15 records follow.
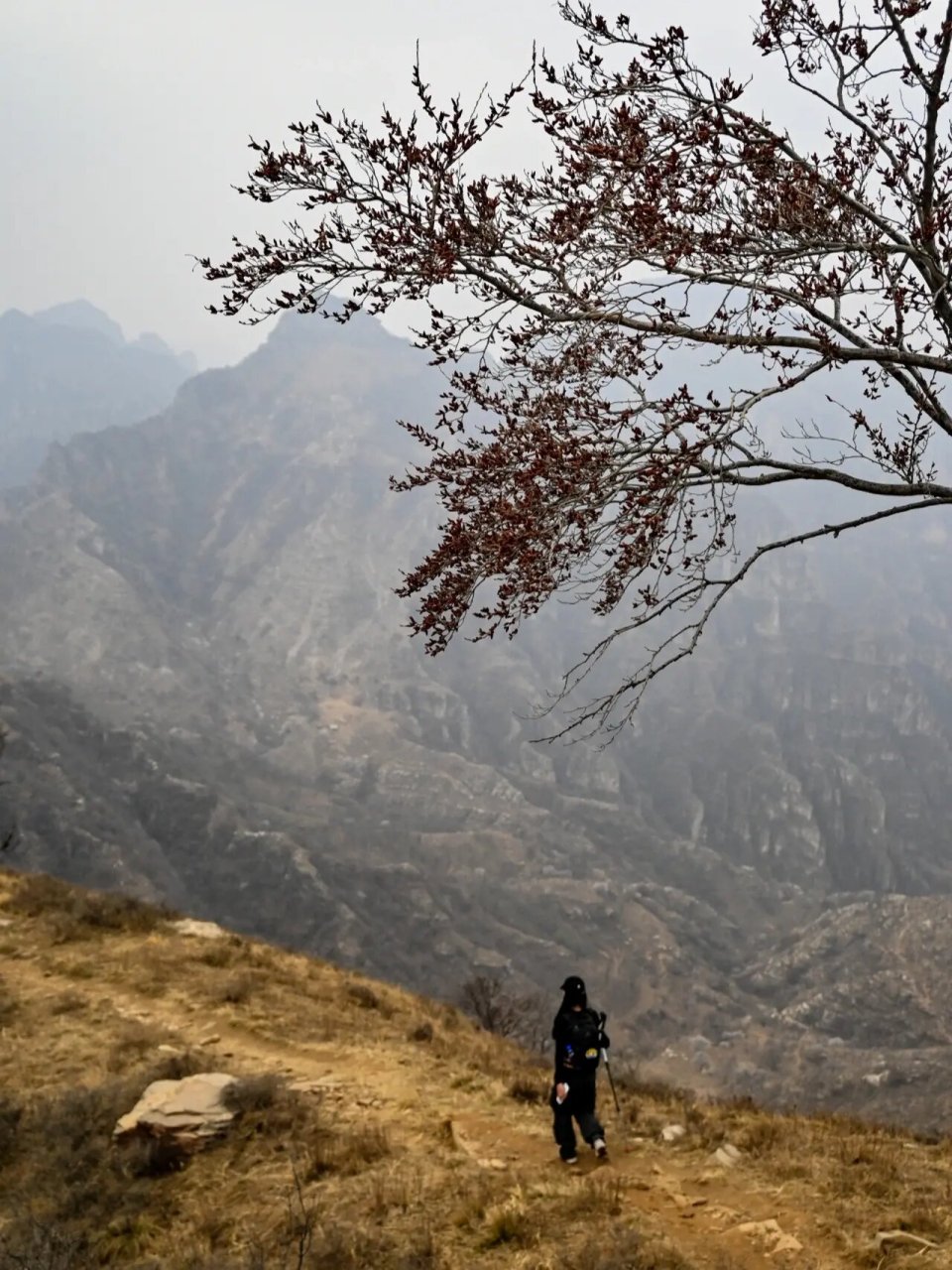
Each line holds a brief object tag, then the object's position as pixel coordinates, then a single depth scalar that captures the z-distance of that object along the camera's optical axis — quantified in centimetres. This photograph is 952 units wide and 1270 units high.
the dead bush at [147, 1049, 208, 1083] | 874
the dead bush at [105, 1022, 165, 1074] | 928
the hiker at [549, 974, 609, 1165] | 712
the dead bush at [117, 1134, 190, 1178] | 689
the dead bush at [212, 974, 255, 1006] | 1174
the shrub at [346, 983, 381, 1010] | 1273
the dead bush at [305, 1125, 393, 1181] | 675
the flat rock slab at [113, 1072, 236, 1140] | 720
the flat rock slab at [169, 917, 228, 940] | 1505
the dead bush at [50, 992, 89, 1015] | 1088
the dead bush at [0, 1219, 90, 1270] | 520
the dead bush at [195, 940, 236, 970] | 1356
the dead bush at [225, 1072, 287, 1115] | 777
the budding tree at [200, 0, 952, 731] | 474
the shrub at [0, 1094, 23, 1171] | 741
